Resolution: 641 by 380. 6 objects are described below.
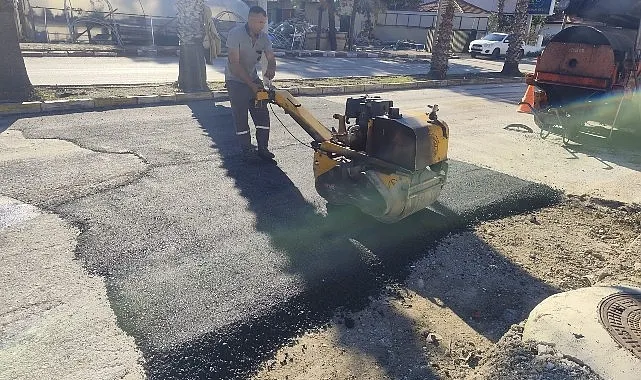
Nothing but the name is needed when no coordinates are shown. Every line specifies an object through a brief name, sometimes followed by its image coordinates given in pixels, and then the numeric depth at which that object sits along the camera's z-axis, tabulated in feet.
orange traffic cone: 30.30
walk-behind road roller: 12.96
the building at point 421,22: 112.98
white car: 90.22
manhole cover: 8.08
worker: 18.81
